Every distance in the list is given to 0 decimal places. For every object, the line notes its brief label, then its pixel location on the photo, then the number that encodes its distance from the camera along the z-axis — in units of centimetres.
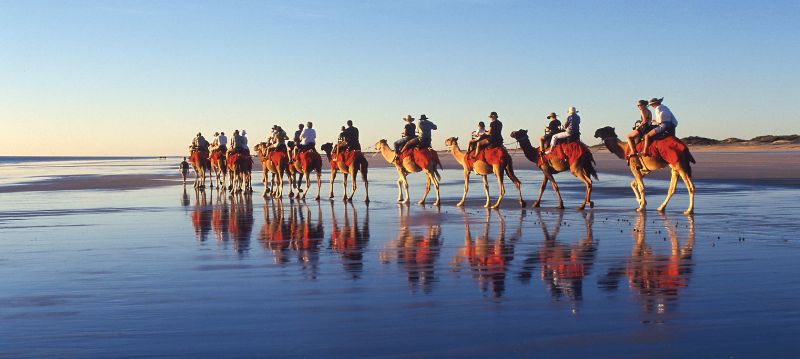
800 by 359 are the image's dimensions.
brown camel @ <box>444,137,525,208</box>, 2231
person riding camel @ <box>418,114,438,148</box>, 2444
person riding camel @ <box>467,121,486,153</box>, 2310
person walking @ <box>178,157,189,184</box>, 3962
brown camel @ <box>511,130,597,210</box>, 2122
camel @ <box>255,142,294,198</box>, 2958
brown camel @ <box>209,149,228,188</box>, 3603
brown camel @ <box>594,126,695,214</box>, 1920
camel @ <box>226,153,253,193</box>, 3300
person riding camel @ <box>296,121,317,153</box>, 2859
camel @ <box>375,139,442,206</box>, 2422
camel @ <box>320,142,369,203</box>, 2666
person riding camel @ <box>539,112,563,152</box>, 2198
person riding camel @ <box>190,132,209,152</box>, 3906
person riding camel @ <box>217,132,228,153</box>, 3688
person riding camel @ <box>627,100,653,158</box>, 2008
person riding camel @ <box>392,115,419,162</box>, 2491
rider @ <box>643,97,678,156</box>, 1934
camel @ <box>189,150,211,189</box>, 3788
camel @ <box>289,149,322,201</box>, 2806
